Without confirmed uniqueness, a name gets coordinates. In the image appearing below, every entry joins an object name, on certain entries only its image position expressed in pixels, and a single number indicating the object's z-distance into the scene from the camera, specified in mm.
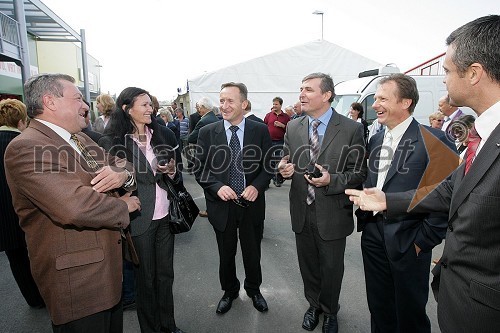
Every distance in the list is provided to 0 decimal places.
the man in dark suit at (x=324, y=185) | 2656
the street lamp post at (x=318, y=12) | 15003
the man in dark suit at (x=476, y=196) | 1225
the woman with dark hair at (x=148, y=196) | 2410
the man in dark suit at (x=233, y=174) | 2965
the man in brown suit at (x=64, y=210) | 1519
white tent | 12711
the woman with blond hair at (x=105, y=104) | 4223
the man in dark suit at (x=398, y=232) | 2119
